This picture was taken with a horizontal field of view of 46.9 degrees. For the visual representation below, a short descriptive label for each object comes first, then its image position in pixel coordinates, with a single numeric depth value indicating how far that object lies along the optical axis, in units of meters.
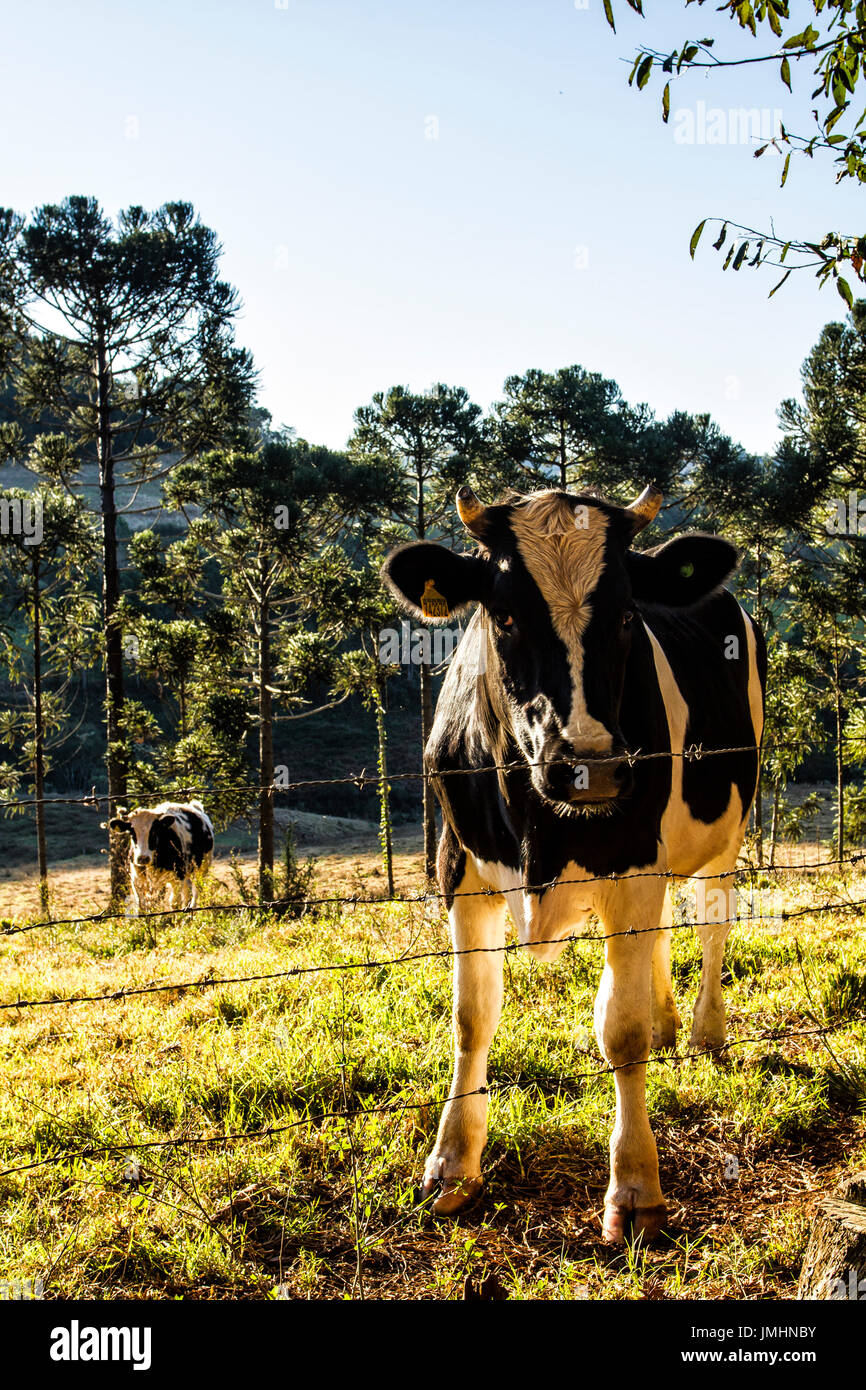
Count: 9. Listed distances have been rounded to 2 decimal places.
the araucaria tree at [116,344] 16.34
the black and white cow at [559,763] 2.98
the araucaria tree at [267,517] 15.33
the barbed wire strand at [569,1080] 3.17
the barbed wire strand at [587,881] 3.13
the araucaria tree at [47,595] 14.69
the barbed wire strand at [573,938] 3.05
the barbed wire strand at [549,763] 2.73
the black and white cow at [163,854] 13.54
